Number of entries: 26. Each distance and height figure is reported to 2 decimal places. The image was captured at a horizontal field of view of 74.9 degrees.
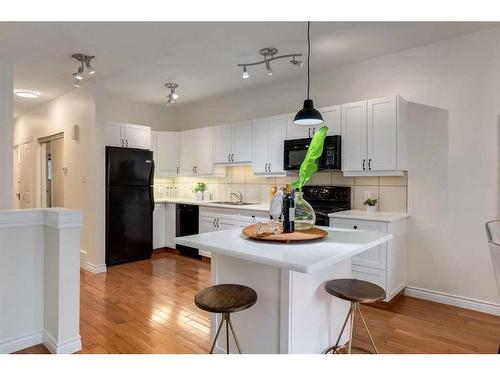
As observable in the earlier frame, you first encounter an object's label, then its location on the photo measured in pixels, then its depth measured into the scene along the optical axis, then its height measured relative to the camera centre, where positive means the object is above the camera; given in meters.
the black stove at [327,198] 3.79 -0.16
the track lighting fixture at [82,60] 3.47 +1.34
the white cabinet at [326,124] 3.63 +0.69
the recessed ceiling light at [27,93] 4.82 +1.35
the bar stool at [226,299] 1.61 -0.60
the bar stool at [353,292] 1.79 -0.61
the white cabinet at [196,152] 5.19 +0.53
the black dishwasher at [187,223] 4.96 -0.60
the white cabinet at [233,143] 4.59 +0.60
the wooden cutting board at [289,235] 1.88 -0.31
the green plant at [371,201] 3.48 -0.18
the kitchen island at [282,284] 1.65 -0.58
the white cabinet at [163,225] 5.31 -0.68
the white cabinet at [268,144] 4.17 +0.53
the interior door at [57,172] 5.24 +0.18
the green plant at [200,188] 5.52 -0.07
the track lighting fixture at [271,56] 3.34 +1.38
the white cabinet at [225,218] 4.21 -0.46
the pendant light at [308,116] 2.57 +0.55
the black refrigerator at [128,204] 4.45 -0.30
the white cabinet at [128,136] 4.65 +0.71
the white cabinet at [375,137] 3.22 +0.50
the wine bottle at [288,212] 2.06 -0.18
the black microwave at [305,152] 3.58 +0.36
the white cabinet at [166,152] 5.52 +0.54
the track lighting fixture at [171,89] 4.56 +1.38
